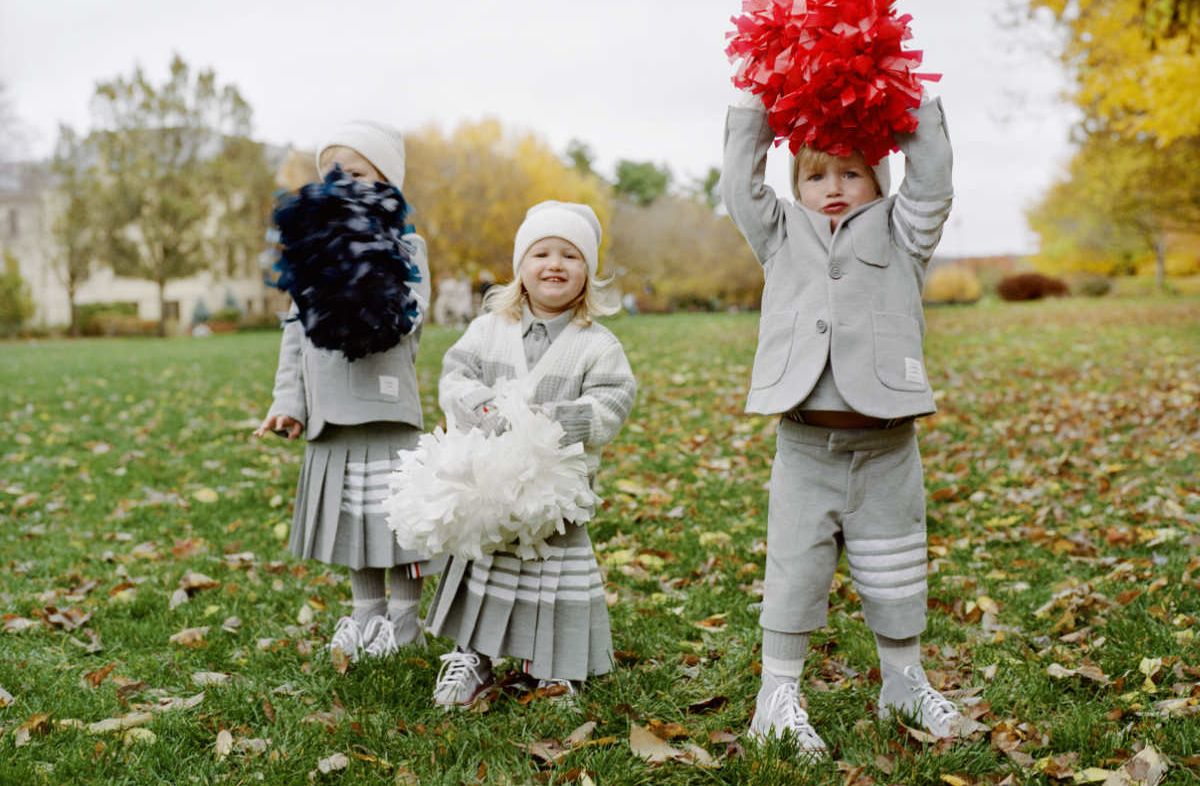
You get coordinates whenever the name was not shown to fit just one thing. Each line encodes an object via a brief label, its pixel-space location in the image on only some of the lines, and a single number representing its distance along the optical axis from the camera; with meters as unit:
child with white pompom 3.18
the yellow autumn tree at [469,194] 29.59
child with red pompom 2.71
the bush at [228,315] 37.06
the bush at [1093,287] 34.47
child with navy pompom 3.58
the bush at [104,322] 34.09
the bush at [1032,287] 33.91
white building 42.93
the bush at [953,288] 38.53
